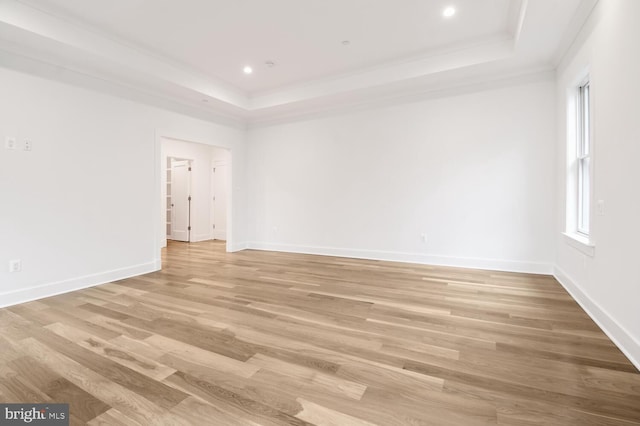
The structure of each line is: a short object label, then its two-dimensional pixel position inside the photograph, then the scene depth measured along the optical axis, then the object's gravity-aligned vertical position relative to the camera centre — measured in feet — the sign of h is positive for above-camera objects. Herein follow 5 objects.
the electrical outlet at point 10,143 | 10.32 +2.34
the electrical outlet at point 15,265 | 10.43 -1.96
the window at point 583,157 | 11.17 +2.14
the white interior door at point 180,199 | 26.61 +1.05
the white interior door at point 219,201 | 27.37 +0.92
